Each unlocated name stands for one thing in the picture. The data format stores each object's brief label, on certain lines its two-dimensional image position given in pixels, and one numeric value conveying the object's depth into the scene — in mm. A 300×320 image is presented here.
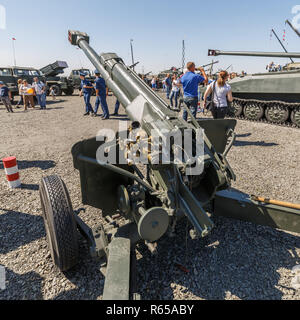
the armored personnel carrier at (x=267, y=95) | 7570
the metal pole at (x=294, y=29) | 8135
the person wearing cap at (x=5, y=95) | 10734
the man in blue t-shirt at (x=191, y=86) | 5398
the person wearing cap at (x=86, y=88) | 9531
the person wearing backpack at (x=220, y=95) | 5199
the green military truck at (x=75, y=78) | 20431
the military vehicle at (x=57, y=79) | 17859
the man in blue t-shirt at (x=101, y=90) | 8572
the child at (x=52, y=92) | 16531
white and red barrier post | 3715
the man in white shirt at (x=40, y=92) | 12016
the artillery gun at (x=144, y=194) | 1936
